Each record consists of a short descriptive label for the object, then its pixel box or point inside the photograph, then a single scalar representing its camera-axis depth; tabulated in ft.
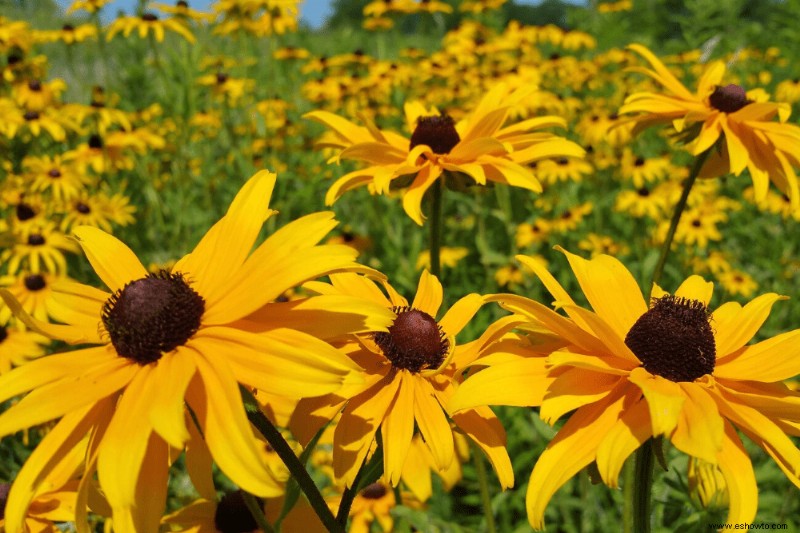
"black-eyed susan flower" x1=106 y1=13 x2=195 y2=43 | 2.90
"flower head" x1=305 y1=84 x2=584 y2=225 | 0.95
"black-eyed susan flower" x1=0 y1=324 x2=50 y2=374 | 1.48
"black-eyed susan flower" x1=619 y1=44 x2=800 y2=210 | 1.00
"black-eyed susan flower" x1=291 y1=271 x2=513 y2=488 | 0.67
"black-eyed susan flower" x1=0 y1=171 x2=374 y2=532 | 0.55
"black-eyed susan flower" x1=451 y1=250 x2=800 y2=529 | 0.59
